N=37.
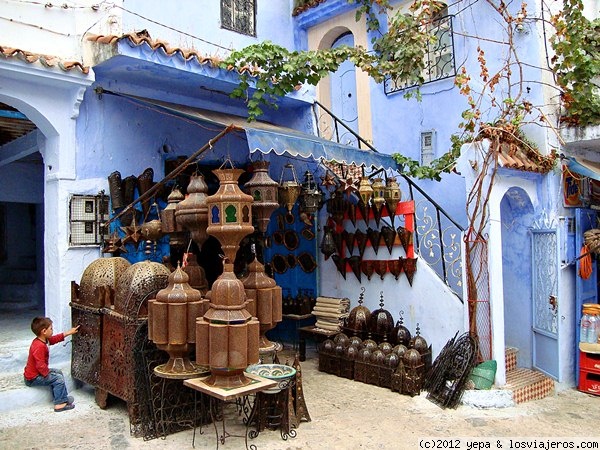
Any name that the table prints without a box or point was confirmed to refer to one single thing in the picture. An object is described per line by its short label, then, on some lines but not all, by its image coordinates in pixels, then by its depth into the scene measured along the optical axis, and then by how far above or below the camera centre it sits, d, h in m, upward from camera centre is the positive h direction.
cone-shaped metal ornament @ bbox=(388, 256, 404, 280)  7.62 -0.53
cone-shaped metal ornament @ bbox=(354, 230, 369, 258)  8.08 -0.16
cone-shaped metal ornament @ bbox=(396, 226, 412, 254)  7.48 -0.12
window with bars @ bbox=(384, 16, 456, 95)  9.21 +3.04
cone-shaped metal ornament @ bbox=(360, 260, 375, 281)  8.04 -0.58
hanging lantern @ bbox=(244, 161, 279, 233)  5.58 +0.36
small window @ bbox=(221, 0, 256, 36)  8.88 +3.63
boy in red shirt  5.70 -1.42
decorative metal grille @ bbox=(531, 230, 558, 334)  7.42 -0.74
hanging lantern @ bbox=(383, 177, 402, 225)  7.39 +0.46
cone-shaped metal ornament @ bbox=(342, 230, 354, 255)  8.30 -0.15
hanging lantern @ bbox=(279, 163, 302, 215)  6.78 +0.48
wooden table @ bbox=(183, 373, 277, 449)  4.61 -1.38
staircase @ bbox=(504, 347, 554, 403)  6.67 -2.01
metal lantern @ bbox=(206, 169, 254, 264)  4.86 +0.16
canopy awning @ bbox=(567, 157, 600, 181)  7.30 +0.81
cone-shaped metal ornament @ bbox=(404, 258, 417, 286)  7.48 -0.54
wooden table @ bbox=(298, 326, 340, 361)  7.93 -1.57
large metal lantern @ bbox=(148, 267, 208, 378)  4.91 -0.81
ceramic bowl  5.20 -1.42
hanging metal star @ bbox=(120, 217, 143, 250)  6.50 -0.01
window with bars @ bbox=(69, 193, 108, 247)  6.45 +0.19
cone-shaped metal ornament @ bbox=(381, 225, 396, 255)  7.66 -0.10
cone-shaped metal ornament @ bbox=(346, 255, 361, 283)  8.23 -0.55
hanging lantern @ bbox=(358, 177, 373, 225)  7.29 +0.53
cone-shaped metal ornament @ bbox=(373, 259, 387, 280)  7.86 -0.56
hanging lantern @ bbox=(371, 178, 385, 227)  7.36 +0.49
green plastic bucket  6.51 -1.78
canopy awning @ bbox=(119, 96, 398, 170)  5.84 +1.03
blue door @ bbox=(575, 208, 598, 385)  7.48 -0.78
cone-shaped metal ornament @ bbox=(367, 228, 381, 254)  7.88 -0.13
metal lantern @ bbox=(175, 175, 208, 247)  5.34 +0.20
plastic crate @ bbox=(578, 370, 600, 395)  7.14 -2.09
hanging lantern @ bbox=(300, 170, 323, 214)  7.34 +0.46
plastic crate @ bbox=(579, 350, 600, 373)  7.15 -1.81
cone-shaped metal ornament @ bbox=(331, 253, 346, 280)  8.45 -0.52
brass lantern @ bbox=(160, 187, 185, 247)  5.67 +0.10
